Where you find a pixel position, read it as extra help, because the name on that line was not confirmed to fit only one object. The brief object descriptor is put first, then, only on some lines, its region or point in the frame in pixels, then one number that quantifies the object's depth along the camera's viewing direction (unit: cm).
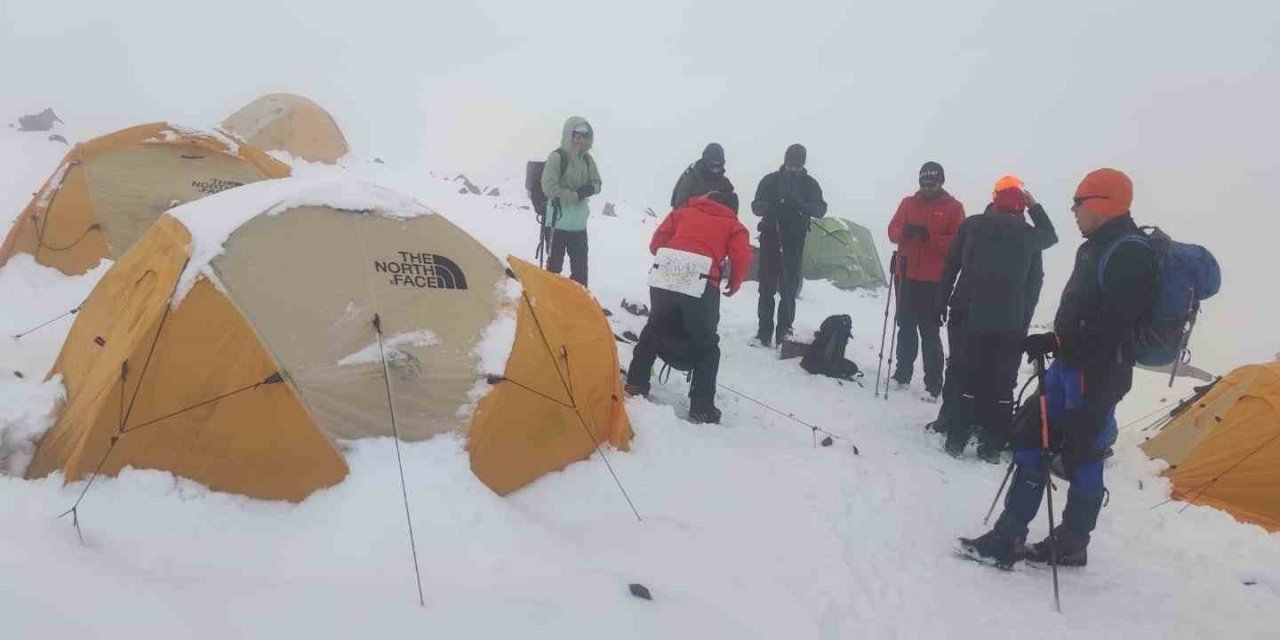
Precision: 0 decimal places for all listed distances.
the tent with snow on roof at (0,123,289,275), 860
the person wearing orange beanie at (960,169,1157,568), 428
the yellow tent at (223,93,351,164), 1911
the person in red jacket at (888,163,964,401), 800
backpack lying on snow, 921
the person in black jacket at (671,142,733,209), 780
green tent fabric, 1725
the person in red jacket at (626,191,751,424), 646
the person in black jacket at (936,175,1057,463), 657
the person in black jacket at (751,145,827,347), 939
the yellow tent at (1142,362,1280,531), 583
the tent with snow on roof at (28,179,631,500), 400
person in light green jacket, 902
